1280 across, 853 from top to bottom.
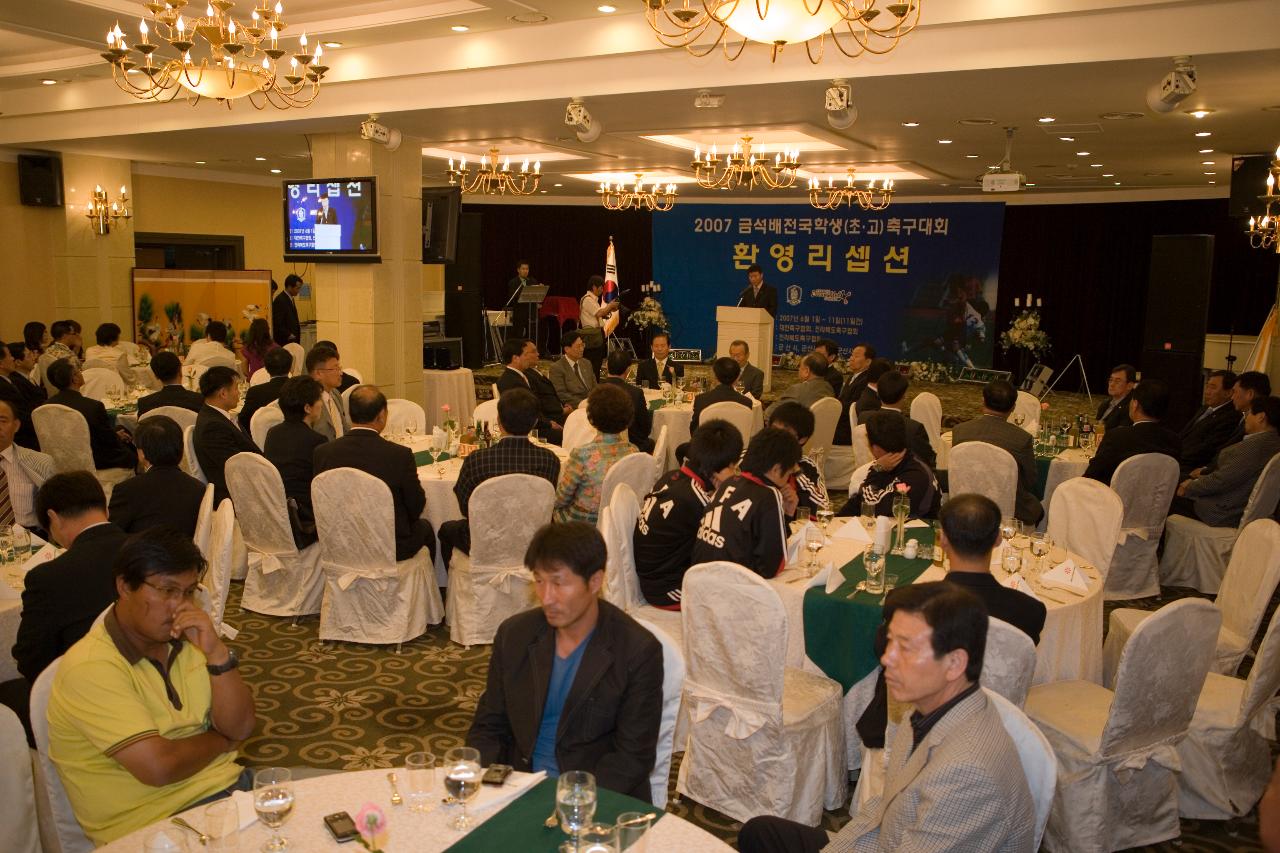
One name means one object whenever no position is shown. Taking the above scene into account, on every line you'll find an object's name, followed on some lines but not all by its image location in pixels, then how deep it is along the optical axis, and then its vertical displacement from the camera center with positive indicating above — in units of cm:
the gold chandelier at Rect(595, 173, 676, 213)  1414 +147
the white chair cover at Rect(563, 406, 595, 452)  718 -93
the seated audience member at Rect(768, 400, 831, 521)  531 -69
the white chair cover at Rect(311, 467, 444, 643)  506 -142
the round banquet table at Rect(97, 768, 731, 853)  217 -116
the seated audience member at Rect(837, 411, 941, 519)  497 -83
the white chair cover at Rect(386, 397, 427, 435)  745 -88
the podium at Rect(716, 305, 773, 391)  1432 -37
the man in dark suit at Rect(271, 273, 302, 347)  1310 -29
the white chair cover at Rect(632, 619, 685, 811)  289 -114
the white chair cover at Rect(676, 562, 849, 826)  349 -145
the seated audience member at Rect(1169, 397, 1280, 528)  634 -99
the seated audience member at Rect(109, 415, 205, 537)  460 -91
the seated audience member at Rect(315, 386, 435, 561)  523 -85
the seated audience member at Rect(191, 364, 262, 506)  595 -81
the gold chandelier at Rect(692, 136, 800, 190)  969 +134
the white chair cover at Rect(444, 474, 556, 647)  504 -134
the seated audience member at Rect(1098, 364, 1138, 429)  761 -61
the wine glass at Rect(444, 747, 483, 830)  222 -104
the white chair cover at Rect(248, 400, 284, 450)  697 -88
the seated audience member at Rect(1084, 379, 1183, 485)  645 -78
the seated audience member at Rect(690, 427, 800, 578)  401 -83
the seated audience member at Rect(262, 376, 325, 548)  564 -87
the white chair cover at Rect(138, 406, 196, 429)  687 -84
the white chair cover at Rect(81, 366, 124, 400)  868 -82
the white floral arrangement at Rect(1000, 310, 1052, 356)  1688 -41
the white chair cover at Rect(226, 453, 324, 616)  537 -142
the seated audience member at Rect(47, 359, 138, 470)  698 -88
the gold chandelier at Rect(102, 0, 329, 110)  498 +125
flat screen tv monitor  966 +69
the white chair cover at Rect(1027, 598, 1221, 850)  334 -146
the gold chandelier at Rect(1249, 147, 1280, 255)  755 +84
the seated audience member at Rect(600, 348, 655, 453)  832 -86
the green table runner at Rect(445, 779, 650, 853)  217 -115
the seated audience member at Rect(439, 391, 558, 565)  525 -80
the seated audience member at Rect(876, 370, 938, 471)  636 -68
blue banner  1786 +62
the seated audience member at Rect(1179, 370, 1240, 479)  725 -80
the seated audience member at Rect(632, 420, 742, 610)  430 -88
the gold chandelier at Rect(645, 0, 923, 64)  383 +109
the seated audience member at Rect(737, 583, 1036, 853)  217 -97
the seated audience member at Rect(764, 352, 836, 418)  879 -69
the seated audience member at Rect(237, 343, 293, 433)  734 -75
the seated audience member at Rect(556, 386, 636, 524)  536 -83
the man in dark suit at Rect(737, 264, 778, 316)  1470 +11
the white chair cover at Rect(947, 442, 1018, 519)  614 -99
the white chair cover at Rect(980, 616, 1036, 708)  320 -110
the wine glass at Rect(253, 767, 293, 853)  209 -104
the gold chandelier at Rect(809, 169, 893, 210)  1247 +178
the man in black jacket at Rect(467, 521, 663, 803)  275 -104
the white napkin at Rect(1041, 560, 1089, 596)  417 -110
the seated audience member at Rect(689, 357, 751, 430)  827 -72
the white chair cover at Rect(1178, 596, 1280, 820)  376 -163
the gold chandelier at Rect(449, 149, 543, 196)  1085 +152
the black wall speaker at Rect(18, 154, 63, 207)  1283 +133
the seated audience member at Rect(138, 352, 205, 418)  707 -71
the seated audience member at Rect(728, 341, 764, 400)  984 -68
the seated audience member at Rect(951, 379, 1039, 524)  631 -80
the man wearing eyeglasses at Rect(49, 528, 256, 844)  245 -103
